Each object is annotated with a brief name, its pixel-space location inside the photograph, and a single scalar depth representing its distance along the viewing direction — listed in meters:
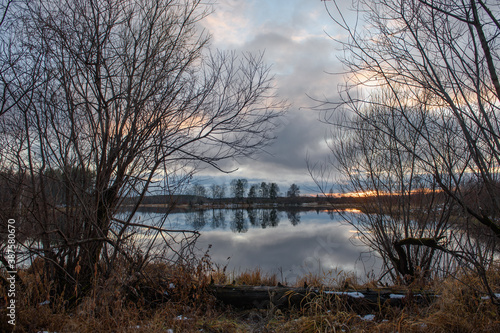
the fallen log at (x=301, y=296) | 4.23
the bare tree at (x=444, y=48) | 2.59
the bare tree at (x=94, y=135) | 4.38
